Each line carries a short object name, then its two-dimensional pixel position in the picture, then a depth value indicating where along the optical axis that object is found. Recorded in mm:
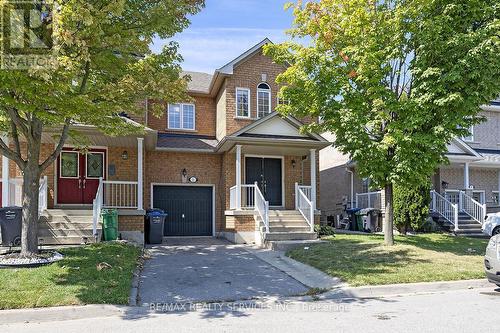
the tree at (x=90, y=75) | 7336
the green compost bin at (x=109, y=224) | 13148
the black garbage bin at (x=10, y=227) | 11383
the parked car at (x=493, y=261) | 7758
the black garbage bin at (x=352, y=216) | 19684
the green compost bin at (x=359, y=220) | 19266
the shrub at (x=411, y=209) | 17016
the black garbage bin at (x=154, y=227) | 15078
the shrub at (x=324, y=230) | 15333
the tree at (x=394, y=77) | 10789
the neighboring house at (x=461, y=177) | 19422
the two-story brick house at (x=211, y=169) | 14875
